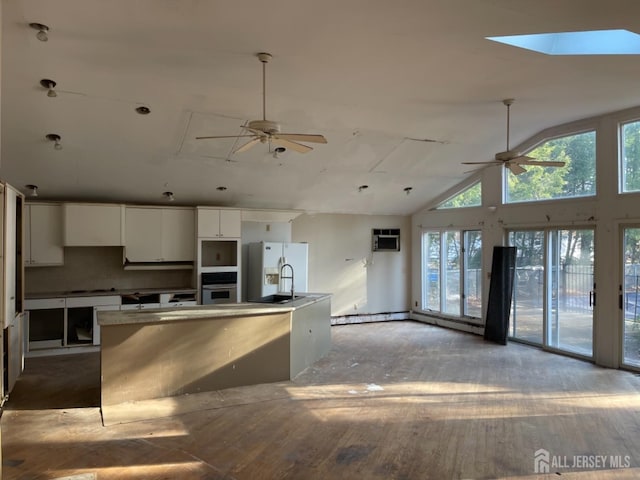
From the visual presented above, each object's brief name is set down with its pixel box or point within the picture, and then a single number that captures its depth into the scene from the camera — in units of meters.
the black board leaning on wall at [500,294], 6.82
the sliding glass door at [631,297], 5.30
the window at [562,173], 5.88
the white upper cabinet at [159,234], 6.49
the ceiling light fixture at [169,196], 6.58
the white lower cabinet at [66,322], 5.89
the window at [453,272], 7.69
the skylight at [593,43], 3.67
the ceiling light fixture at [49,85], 3.93
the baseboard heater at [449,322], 7.54
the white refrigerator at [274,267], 7.01
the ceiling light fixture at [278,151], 5.79
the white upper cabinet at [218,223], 6.77
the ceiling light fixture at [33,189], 5.84
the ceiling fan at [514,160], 4.73
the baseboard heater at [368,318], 8.27
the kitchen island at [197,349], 4.04
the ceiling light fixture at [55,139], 4.83
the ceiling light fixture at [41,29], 3.11
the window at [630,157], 5.33
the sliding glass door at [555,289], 5.89
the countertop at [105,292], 5.91
